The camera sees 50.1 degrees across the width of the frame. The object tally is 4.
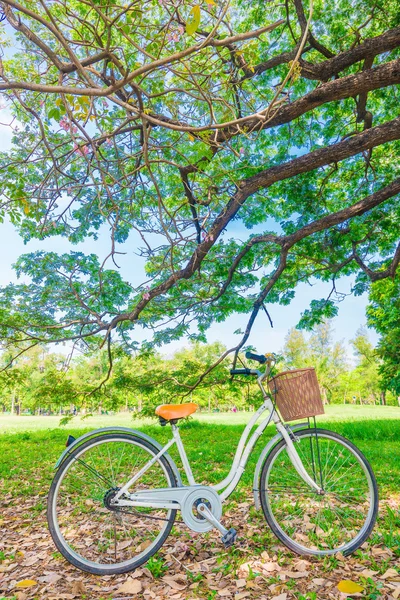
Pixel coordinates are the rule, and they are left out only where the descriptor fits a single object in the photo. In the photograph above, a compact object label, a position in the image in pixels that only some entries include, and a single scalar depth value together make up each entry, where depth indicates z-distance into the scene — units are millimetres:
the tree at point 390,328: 7363
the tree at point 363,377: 31016
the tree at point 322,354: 31797
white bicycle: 2598
